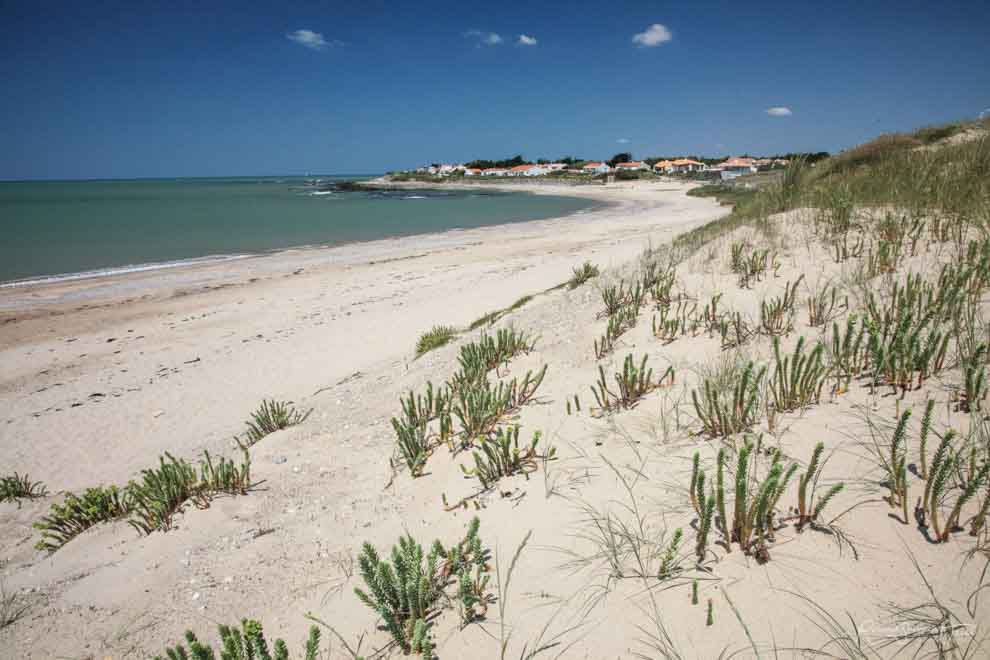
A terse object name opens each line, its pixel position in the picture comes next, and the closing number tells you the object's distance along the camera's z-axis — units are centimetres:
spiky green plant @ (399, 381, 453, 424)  358
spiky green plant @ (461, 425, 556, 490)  262
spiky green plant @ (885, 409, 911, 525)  163
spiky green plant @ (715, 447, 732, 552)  165
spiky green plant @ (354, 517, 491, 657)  172
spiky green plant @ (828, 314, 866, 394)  256
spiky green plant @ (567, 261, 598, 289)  901
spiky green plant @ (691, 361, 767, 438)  237
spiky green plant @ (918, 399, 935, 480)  171
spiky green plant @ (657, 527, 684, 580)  166
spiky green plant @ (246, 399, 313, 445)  497
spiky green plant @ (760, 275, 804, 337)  354
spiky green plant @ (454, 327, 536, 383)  425
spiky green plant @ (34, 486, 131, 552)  365
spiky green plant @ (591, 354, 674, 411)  305
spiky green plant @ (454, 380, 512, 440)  326
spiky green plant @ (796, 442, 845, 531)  165
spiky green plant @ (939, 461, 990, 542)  146
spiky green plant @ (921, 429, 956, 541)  152
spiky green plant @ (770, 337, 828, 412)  244
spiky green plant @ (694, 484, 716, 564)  169
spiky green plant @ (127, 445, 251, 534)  333
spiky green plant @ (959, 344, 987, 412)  204
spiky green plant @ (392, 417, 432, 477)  312
